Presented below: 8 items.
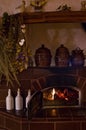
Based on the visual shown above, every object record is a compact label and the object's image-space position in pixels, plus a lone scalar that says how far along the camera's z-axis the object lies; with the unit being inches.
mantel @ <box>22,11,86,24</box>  94.8
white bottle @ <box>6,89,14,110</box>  104.3
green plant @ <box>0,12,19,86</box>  94.3
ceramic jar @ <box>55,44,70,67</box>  102.0
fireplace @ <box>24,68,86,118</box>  106.0
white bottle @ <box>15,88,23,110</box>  104.0
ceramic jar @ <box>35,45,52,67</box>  102.3
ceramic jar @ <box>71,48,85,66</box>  102.3
